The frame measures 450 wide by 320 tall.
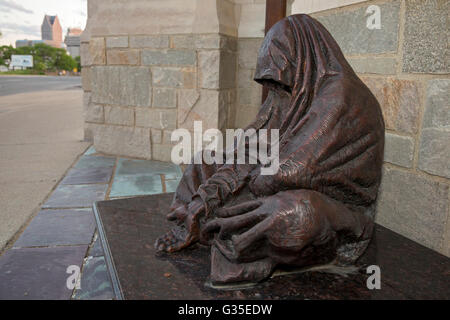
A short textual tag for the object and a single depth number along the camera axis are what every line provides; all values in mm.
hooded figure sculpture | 1362
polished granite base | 1400
